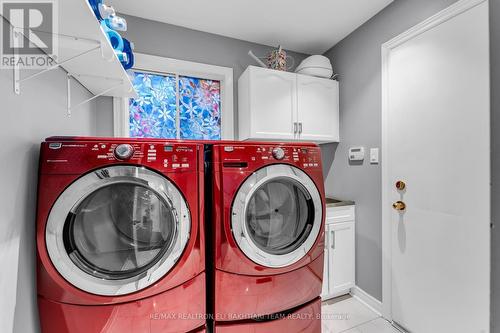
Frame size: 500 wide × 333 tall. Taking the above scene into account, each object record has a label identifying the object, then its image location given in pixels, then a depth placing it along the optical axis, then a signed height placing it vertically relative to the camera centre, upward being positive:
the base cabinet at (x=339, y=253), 1.89 -0.81
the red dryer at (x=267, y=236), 1.05 -0.39
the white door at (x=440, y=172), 1.21 -0.06
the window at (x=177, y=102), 1.90 +0.61
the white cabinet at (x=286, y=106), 1.94 +0.56
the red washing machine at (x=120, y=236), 0.82 -0.30
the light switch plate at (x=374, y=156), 1.82 +0.07
